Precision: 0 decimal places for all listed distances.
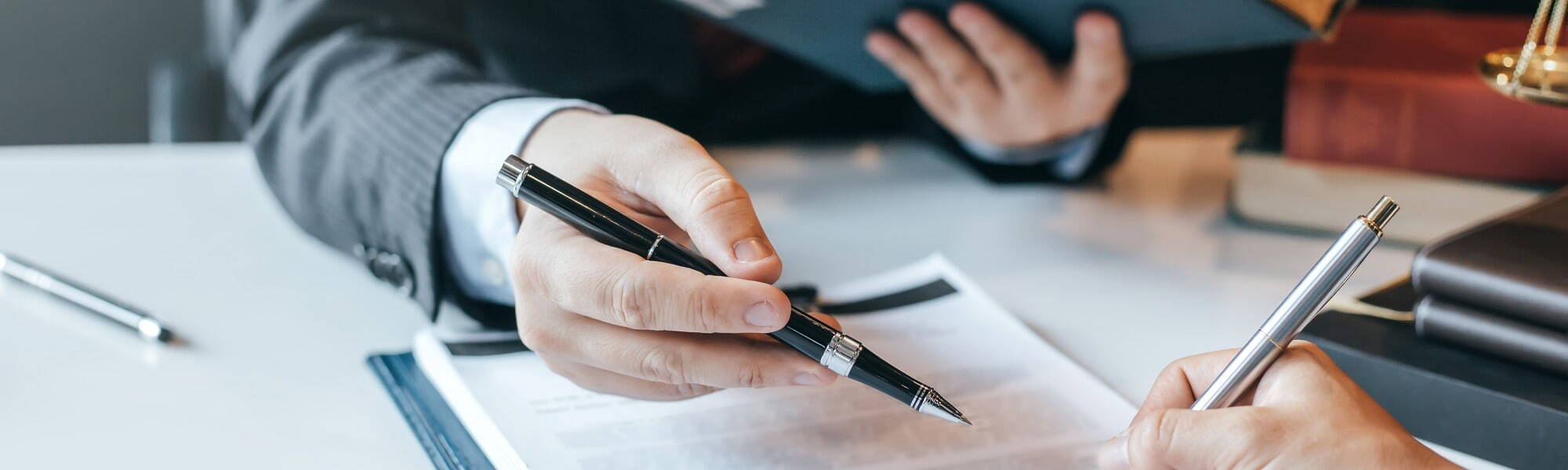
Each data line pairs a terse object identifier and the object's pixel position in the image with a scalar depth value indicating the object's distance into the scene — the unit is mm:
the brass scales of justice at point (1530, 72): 585
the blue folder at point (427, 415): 481
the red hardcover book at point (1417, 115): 762
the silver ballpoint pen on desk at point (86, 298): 610
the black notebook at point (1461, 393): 482
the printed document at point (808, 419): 477
